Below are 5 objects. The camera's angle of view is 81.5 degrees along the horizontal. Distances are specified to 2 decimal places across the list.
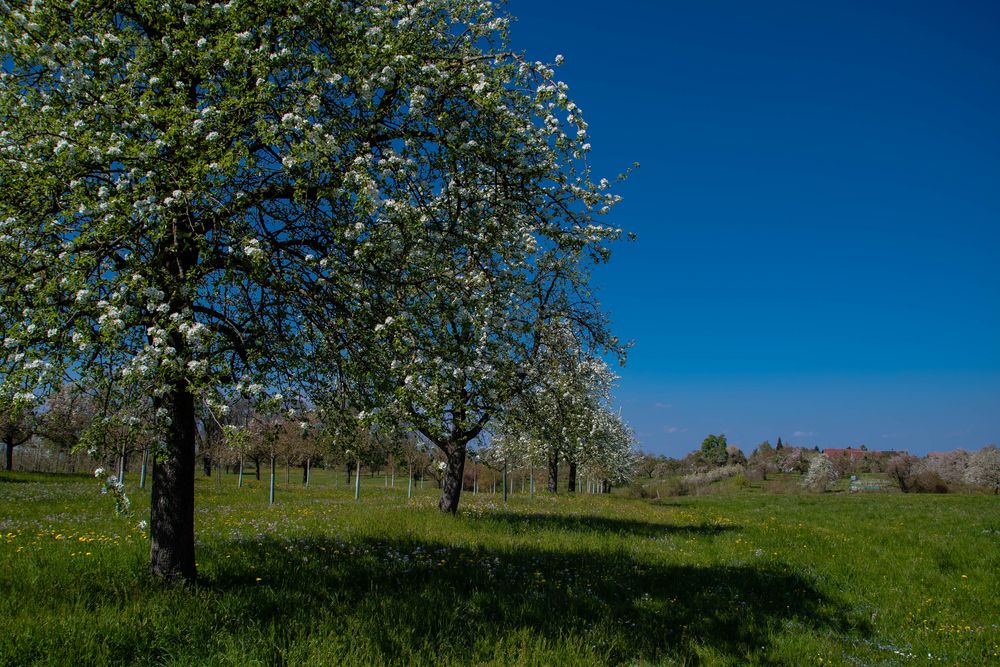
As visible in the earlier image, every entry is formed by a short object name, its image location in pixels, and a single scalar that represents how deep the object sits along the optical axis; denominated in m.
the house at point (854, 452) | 100.44
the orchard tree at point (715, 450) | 130.25
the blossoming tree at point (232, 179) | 6.29
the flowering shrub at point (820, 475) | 62.50
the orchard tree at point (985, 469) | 60.25
